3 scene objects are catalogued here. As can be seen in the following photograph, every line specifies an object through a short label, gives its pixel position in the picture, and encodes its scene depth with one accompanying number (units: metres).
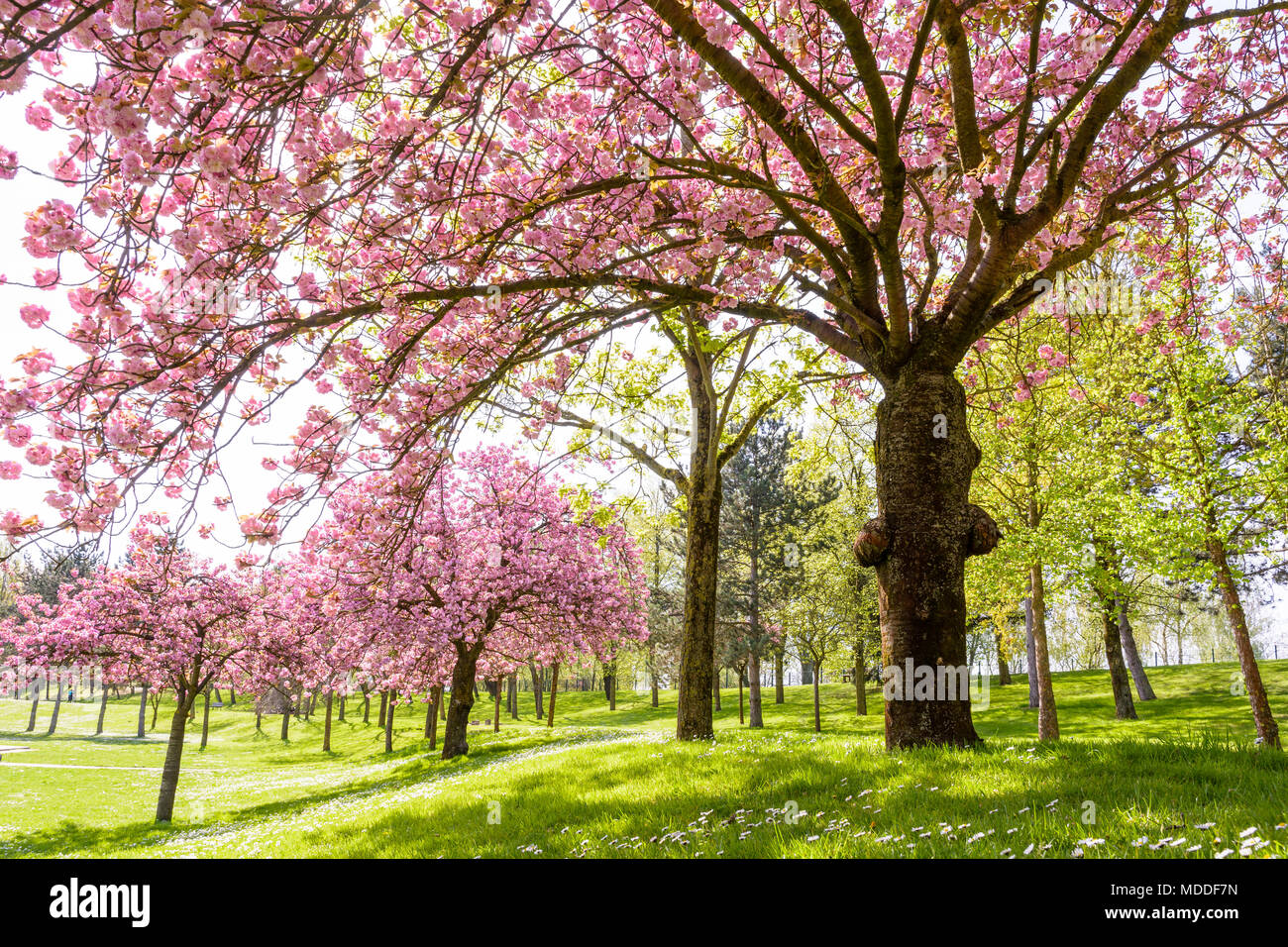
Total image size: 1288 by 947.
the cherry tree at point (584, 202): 4.25
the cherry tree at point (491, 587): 18.80
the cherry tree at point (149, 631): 18.31
